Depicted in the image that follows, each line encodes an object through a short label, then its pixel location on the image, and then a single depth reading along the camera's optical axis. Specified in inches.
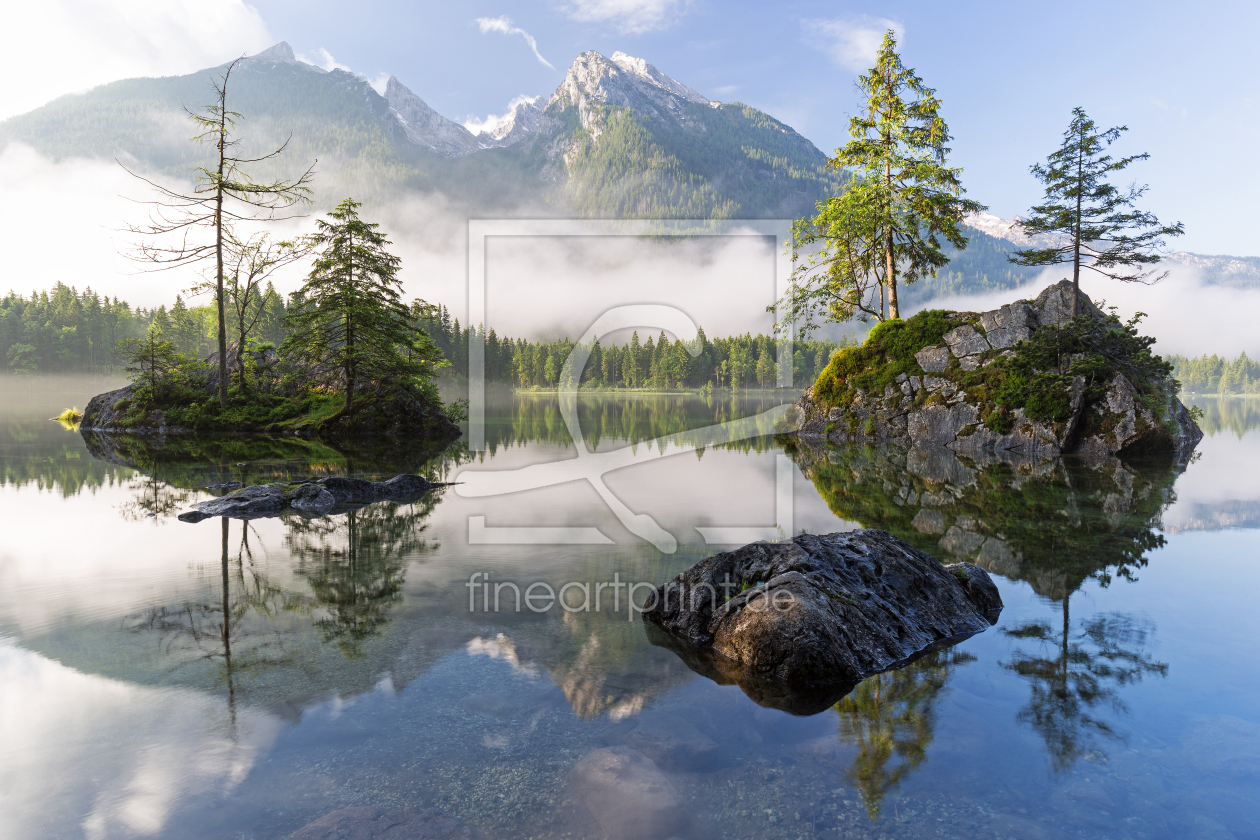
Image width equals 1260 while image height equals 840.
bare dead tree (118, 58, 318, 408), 1021.2
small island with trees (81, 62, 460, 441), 1096.2
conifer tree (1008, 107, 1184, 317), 1119.0
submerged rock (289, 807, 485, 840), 130.7
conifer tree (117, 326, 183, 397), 1228.5
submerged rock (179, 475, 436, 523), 455.2
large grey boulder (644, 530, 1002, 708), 211.6
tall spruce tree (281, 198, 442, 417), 1144.2
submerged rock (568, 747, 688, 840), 133.6
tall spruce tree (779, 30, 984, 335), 1221.1
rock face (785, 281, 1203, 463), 927.0
